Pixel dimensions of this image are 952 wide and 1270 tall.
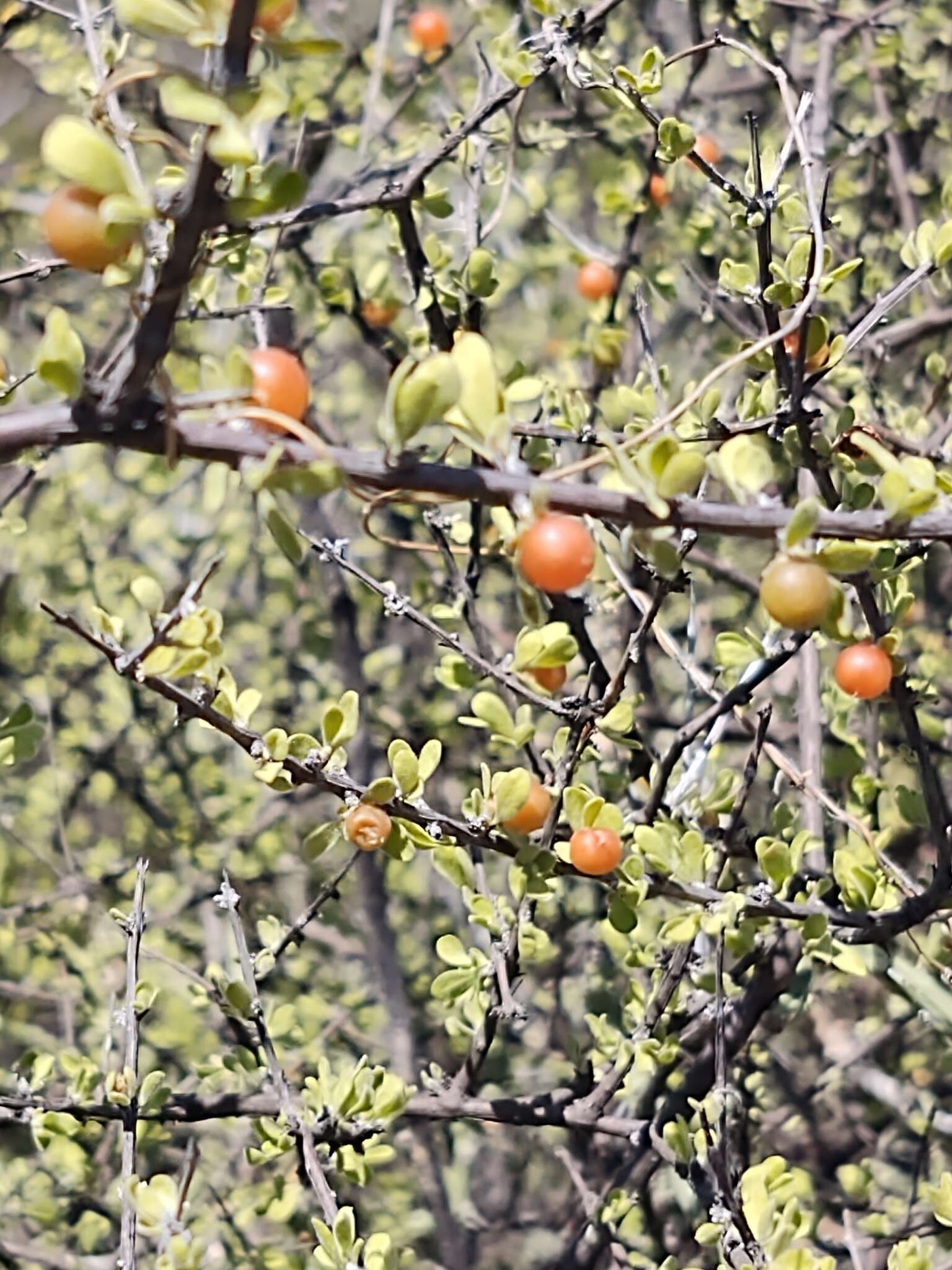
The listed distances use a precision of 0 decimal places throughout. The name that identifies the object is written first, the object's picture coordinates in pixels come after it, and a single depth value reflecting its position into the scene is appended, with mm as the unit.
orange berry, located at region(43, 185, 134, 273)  345
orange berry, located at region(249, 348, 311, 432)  357
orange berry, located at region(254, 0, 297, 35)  342
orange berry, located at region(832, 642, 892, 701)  408
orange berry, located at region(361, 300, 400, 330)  642
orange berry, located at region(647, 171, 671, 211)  615
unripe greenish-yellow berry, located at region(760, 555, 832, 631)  358
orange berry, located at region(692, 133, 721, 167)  616
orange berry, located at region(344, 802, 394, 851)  404
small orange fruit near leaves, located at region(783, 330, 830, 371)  409
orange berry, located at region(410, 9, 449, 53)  762
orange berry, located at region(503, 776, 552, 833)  420
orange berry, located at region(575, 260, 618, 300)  670
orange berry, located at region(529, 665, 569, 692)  410
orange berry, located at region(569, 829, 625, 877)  413
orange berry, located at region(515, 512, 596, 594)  355
